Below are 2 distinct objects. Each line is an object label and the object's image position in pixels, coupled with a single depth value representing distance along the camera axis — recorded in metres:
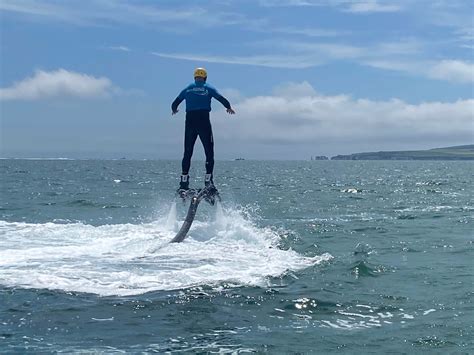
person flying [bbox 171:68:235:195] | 15.83
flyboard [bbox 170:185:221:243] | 16.72
